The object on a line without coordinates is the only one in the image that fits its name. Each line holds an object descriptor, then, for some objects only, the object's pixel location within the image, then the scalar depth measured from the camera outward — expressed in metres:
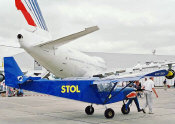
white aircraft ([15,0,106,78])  19.08
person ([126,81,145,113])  12.69
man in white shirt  12.94
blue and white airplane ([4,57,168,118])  11.73
